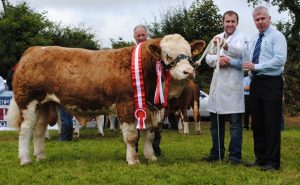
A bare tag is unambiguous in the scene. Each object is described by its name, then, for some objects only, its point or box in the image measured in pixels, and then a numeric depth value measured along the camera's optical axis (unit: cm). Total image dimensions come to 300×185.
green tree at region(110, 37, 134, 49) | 3873
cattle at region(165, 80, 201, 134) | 1515
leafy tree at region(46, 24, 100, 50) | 3950
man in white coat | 766
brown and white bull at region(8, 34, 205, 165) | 757
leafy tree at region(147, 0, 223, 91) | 2417
